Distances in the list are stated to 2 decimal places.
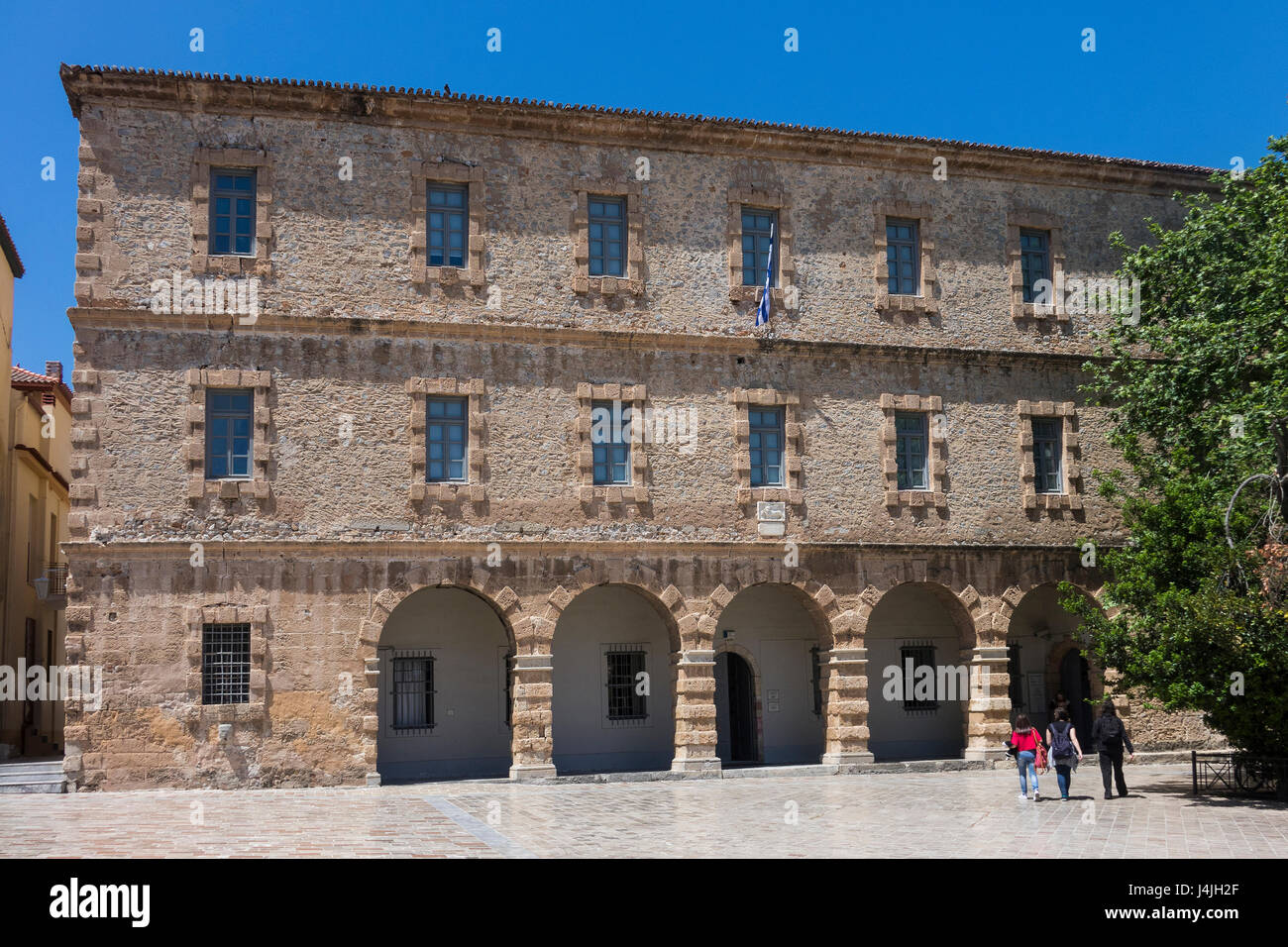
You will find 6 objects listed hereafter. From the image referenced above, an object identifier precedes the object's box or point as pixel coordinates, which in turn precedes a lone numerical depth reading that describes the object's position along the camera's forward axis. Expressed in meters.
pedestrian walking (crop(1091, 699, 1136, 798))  18.91
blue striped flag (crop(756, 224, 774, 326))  24.22
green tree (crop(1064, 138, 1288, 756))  18.23
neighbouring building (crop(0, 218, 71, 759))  28.72
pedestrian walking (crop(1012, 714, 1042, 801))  18.89
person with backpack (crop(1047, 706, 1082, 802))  18.53
